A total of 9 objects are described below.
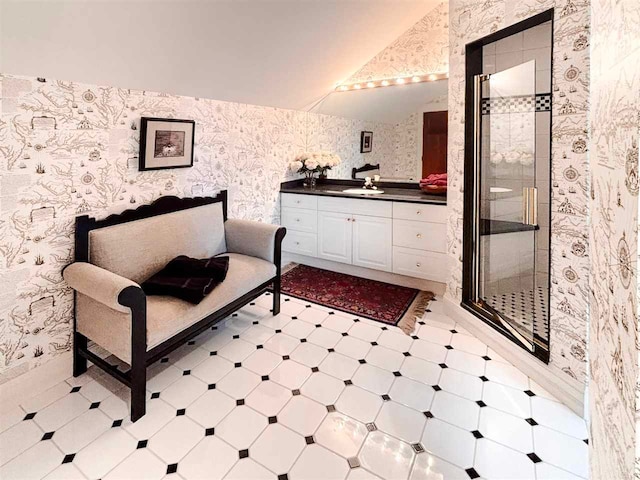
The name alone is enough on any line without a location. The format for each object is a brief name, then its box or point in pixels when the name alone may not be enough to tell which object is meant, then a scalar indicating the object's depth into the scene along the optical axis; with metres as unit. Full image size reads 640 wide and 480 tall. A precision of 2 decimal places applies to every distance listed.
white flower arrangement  4.29
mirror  3.74
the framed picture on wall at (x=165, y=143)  2.62
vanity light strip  3.69
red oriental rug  3.14
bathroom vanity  3.39
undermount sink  3.87
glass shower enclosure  2.60
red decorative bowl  3.51
